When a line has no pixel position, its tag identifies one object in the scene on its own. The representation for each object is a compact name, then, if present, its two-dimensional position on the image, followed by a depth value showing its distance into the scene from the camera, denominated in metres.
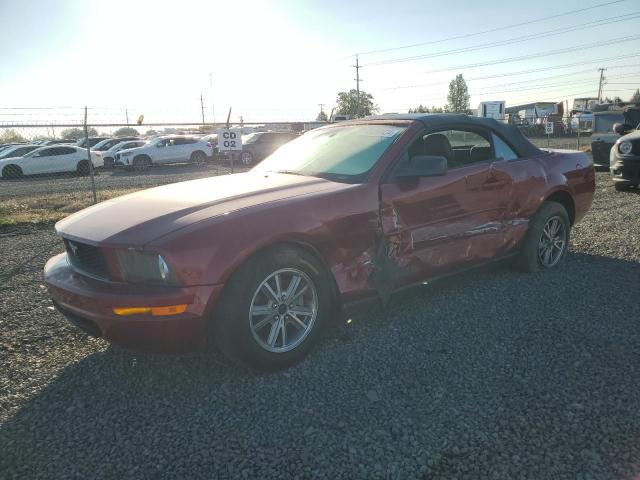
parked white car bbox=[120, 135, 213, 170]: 22.61
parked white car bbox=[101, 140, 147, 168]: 25.55
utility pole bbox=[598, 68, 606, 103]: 93.94
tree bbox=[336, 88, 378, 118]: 75.88
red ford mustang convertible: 2.71
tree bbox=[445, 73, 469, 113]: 104.88
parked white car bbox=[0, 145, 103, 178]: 20.00
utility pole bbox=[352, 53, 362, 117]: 68.19
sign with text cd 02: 9.65
